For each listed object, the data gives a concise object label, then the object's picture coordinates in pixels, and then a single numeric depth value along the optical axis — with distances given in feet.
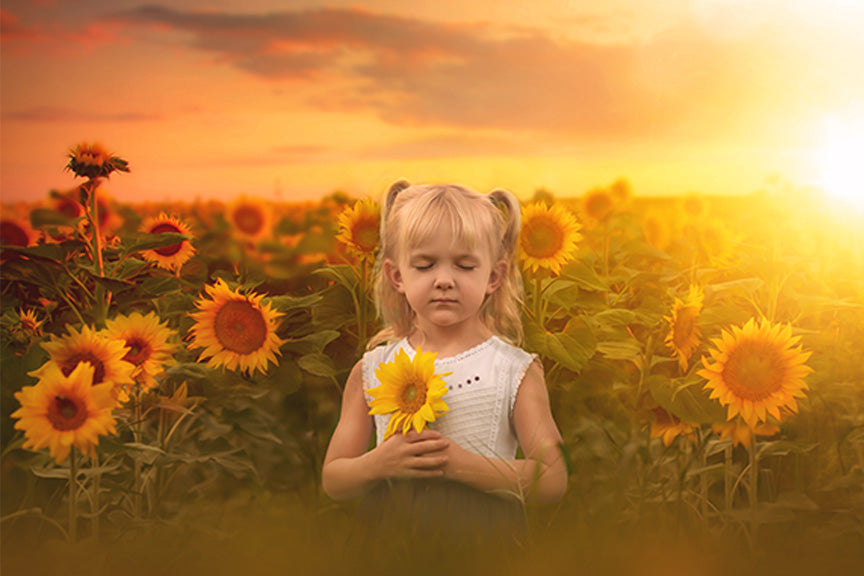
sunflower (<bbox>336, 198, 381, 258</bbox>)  7.82
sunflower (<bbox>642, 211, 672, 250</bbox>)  9.42
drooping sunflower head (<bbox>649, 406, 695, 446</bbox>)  7.36
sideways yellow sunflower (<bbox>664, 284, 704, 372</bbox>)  7.19
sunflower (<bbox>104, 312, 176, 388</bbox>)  6.98
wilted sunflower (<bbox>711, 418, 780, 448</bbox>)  7.04
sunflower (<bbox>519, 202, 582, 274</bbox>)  7.65
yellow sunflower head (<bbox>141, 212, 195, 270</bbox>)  8.45
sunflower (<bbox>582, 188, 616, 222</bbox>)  9.73
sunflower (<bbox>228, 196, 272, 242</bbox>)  9.33
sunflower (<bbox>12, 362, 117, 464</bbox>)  6.13
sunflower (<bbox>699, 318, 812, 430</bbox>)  6.65
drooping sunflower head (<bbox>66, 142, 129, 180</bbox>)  7.03
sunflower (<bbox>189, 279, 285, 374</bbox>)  7.31
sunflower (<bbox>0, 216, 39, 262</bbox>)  8.70
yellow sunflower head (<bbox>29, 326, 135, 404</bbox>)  6.55
